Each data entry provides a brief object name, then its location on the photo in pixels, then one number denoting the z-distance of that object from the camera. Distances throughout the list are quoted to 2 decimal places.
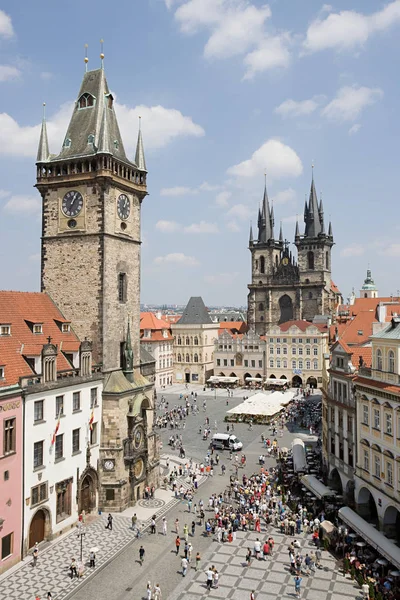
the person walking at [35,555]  28.34
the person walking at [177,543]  30.51
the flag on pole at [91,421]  35.59
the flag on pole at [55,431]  31.77
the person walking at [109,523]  33.47
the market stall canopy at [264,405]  64.31
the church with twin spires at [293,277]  117.62
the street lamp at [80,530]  32.41
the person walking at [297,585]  25.40
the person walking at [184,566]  27.59
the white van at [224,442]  55.10
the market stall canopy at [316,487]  36.31
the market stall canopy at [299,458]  43.31
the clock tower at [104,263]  37.44
